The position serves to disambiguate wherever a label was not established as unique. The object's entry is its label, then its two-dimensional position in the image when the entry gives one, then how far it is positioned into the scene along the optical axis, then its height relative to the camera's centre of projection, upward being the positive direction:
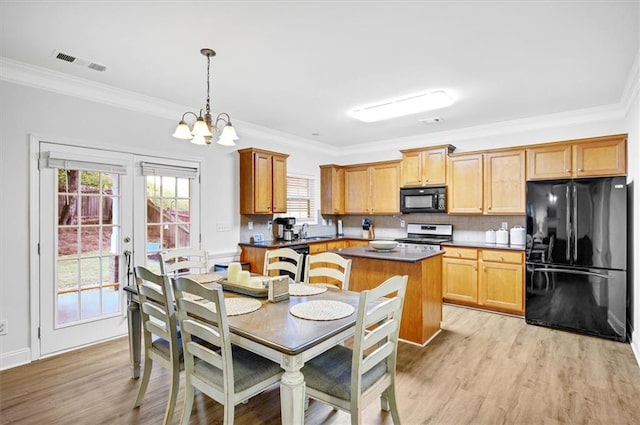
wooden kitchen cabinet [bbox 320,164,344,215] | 6.13 +0.45
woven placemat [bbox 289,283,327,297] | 2.29 -0.55
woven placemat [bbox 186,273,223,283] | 2.62 -0.52
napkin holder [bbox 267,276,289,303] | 2.09 -0.49
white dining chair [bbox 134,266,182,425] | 1.91 -0.73
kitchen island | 3.25 -0.69
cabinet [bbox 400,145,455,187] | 5.02 +0.74
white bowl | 3.67 -0.36
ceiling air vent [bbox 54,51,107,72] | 2.71 +1.30
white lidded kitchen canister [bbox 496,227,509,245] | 4.64 -0.34
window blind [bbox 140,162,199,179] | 3.70 +0.51
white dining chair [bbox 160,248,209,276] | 2.85 -0.45
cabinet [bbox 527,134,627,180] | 3.75 +0.64
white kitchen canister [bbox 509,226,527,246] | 4.47 -0.32
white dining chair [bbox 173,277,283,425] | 1.59 -0.83
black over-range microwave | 5.02 +0.21
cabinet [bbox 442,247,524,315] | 4.16 -0.87
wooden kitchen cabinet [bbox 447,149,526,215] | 4.41 +0.42
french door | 3.07 -0.19
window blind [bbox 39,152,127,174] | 3.04 +0.50
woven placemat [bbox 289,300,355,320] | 1.82 -0.56
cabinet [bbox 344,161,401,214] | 5.66 +0.45
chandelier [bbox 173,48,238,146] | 2.35 +0.60
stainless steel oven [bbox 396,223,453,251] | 4.96 -0.36
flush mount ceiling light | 3.65 +1.26
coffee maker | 5.14 -0.22
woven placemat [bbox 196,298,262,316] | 1.90 -0.55
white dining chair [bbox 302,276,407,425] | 1.58 -0.85
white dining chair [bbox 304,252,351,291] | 2.67 -0.43
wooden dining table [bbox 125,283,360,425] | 1.45 -0.58
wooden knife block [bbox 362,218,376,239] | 6.10 -0.30
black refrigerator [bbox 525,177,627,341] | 3.37 -0.47
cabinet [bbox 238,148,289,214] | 4.61 +0.46
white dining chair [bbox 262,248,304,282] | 2.84 -0.44
